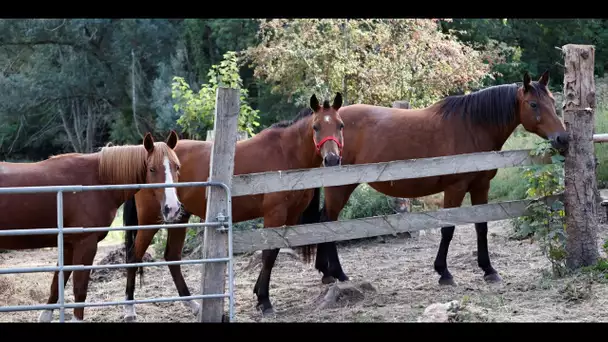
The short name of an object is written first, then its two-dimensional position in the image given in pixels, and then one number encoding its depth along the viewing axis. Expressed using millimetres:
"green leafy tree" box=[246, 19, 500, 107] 12719
